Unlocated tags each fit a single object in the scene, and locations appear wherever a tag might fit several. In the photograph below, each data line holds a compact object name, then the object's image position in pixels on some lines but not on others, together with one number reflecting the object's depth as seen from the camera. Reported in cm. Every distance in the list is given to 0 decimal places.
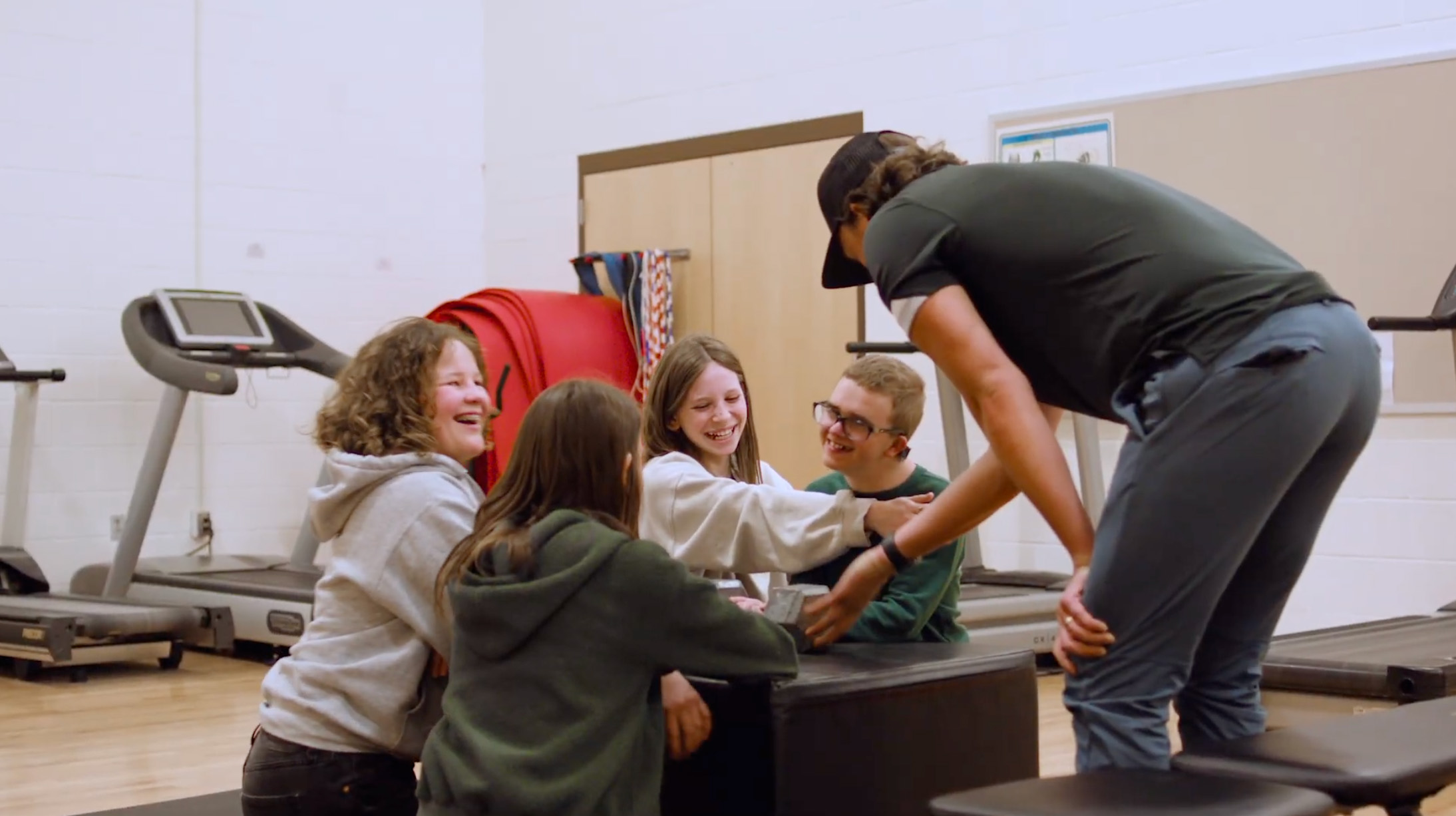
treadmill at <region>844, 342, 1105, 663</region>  490
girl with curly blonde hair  225
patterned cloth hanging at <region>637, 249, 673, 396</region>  655
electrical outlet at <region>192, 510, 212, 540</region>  666
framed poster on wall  544
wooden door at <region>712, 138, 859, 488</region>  626
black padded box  212
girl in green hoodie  191
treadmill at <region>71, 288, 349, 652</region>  554
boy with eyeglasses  251
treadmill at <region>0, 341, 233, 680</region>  499
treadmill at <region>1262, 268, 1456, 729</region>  327
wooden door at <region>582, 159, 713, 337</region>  671
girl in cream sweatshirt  238
